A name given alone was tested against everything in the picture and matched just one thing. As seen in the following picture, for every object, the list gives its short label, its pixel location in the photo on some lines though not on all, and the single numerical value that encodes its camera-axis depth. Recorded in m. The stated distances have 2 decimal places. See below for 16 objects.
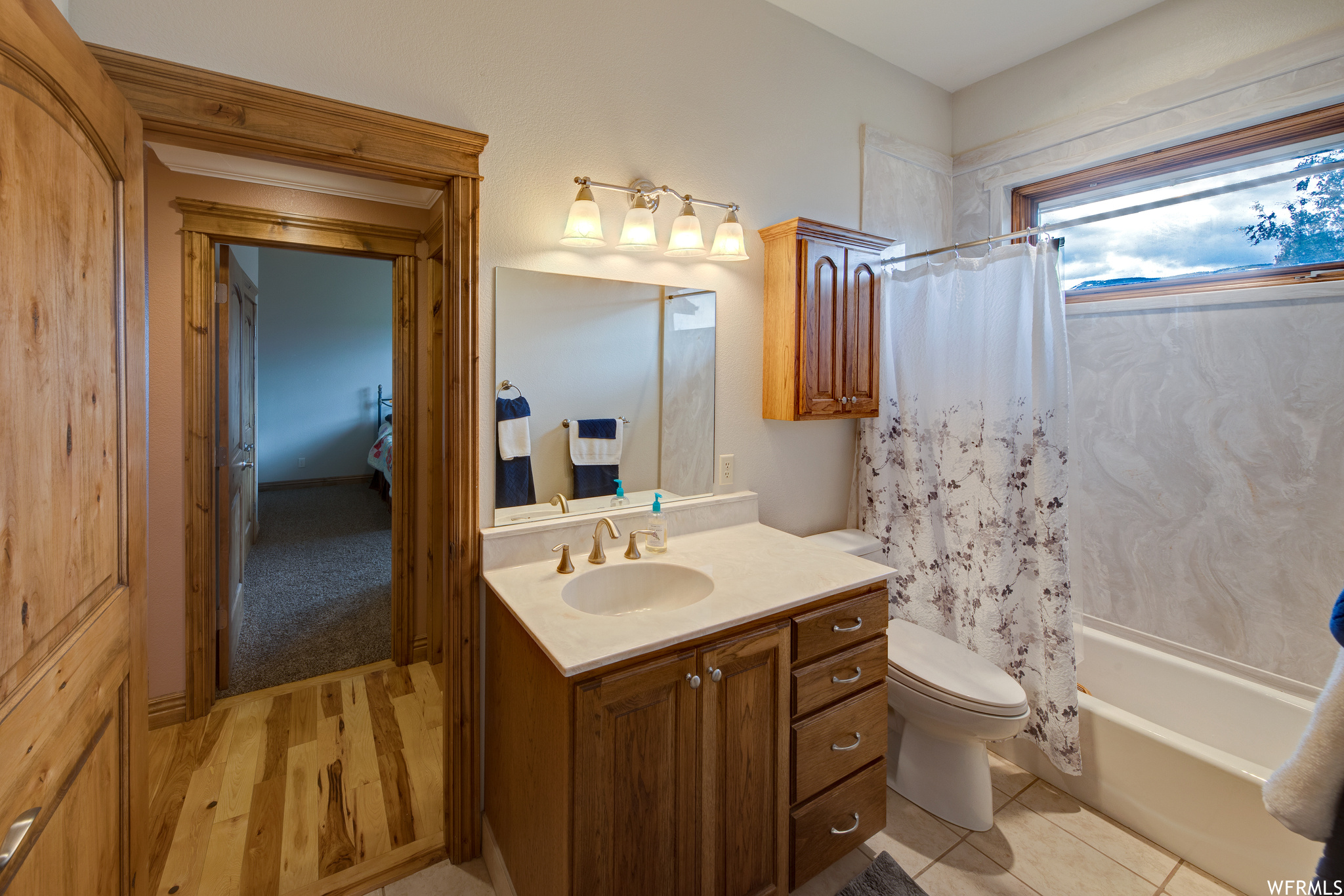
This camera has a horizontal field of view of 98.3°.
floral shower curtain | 1.99
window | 1.90
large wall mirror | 1.73
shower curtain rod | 1.75
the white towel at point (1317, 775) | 0.79
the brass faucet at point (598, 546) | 1.73
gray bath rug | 1.63
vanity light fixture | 1.70
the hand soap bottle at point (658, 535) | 1.83
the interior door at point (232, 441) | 2.41
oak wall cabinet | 2.13
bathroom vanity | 1.21
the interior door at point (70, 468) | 0.79
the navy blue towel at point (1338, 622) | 0.72
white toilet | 1.75
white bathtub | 1.60
